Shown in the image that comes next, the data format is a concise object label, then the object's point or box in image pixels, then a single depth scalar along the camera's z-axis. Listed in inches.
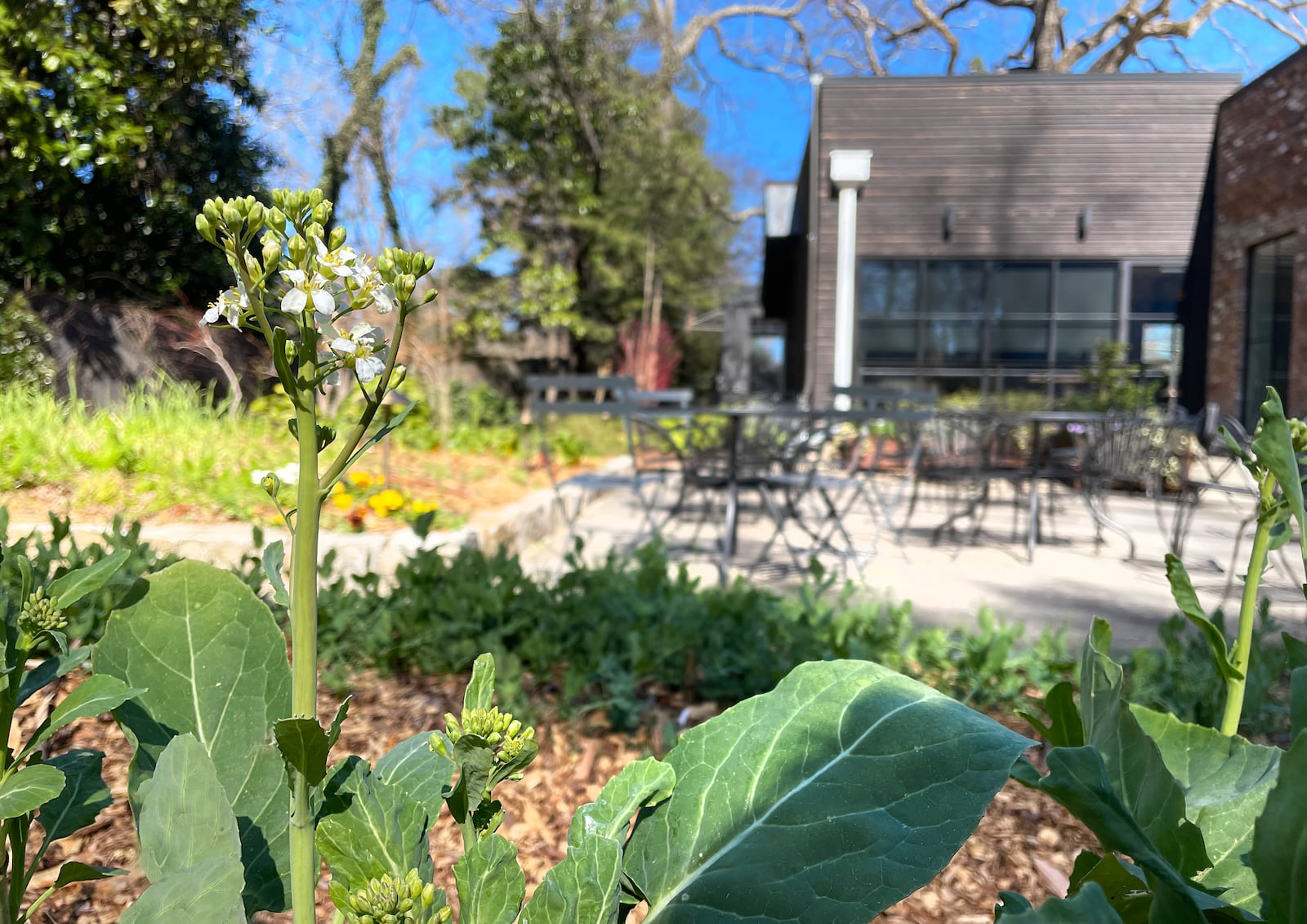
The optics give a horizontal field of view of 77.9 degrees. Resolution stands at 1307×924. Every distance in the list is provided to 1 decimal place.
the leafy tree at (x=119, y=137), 255.9
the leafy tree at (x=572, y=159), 577.6
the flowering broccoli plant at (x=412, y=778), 18.4
